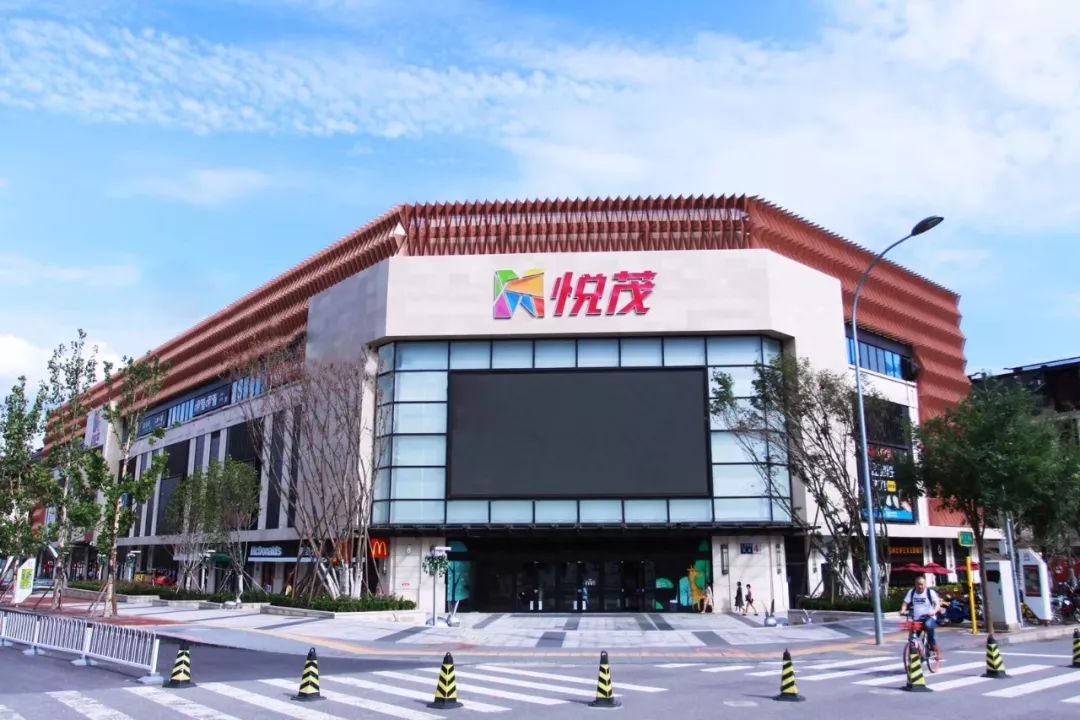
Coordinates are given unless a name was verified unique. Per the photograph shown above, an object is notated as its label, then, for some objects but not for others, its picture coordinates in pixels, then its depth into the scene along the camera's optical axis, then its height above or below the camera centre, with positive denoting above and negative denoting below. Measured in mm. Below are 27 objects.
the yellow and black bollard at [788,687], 14273 -2166
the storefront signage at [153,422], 77475 +11773
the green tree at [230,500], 48969 +2841
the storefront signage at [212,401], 65375 +11533
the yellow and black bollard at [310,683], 14289 -2164
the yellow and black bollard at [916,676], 15102 -2079
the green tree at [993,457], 26859 +3139
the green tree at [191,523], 49656 +1610
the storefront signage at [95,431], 87750 +12004
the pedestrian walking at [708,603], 40812 -2293
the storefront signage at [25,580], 40250 -1480
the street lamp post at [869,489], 22109 +1883
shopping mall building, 41375 +7743
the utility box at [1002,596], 26672 -1209
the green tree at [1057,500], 27781 +1876
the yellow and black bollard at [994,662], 16984 -2051
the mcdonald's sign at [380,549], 42375 +110
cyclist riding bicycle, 17062 -966
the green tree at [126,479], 34656 +2846
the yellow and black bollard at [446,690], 13711 -2173
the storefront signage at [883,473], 36591 +3778
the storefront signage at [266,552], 54750 -105
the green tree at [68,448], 39531 +4946
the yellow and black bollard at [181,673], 15828 -2246
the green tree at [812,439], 36375 +5091
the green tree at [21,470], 41438 +3780
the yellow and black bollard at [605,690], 13734 -2150
